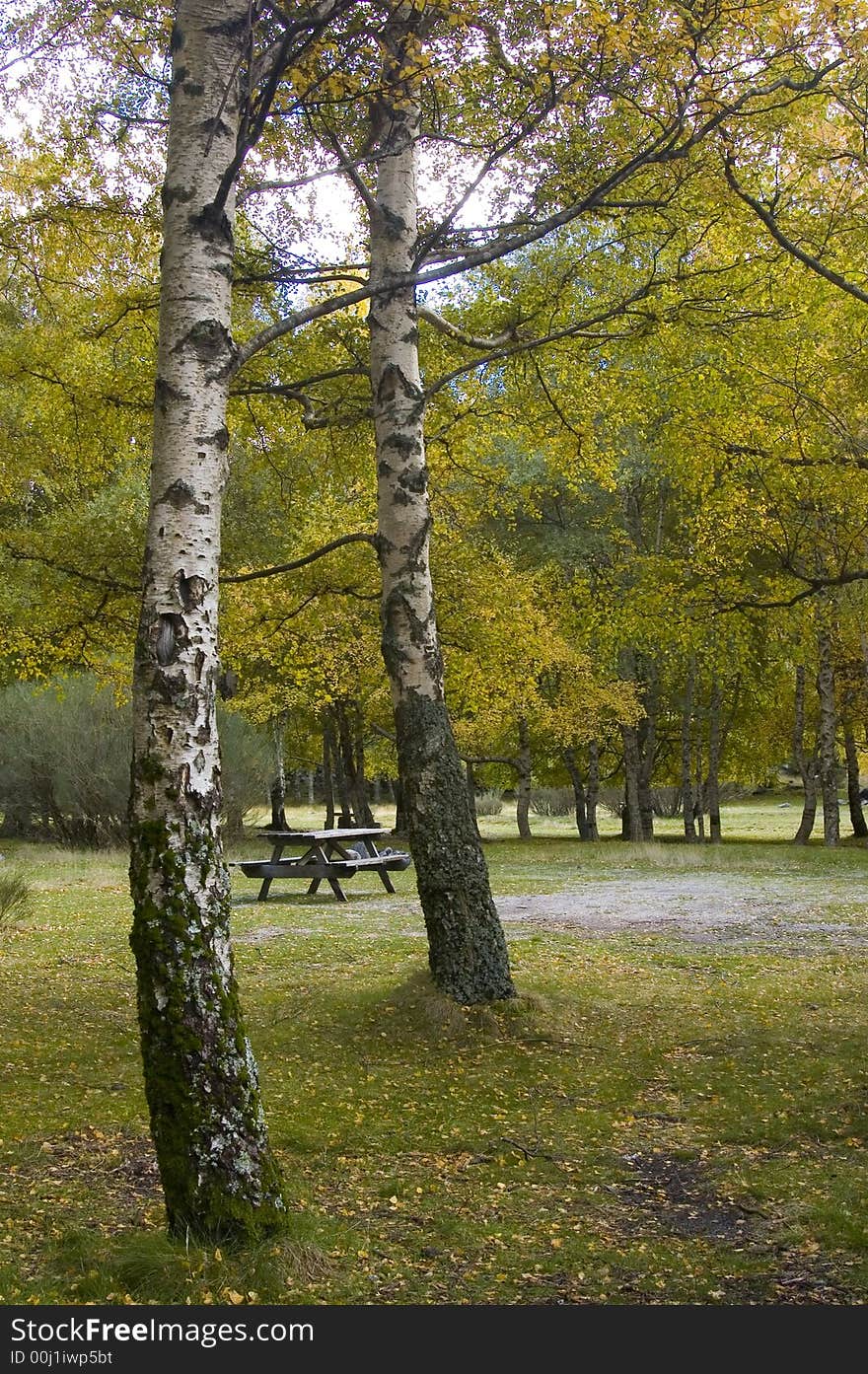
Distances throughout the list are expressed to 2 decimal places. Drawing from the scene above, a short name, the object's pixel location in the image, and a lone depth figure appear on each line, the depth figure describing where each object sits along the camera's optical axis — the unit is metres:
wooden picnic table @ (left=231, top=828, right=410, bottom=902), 14.64
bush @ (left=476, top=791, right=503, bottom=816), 48.34
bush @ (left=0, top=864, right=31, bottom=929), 12.03
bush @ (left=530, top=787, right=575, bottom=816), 49.47
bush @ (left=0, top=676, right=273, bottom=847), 22.38
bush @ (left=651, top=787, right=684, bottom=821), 46.91
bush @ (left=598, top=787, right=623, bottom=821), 46.91
